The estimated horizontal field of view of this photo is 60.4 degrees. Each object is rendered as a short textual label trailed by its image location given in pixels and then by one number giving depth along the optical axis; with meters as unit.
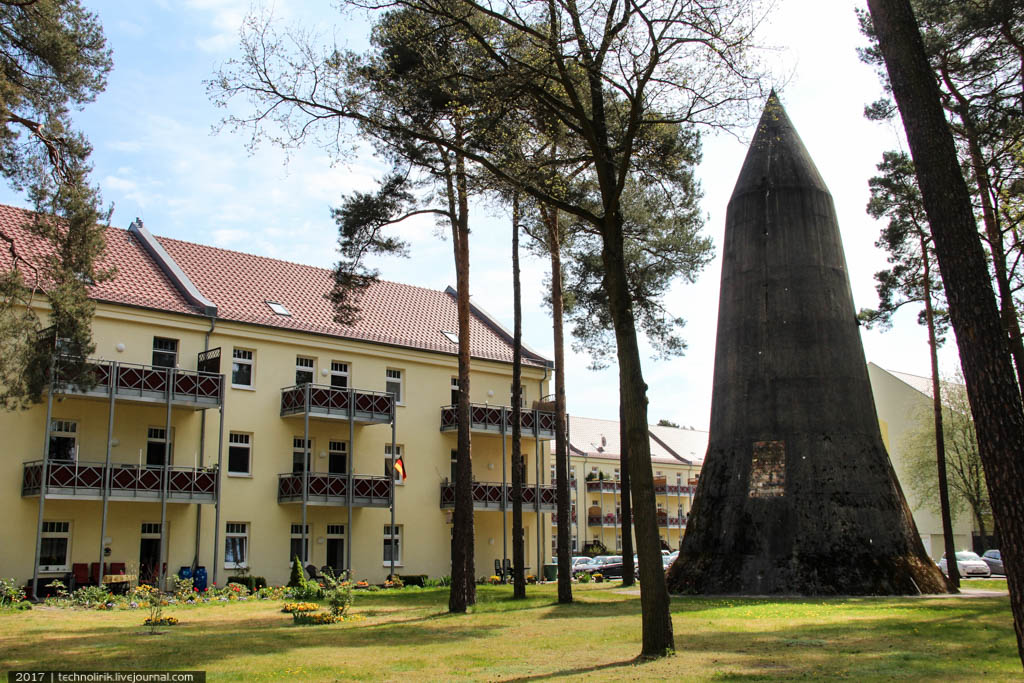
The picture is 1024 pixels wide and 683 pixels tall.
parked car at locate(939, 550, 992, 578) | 35.59
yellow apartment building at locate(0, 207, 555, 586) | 23.20
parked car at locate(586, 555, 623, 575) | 36.52
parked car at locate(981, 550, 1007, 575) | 38.07
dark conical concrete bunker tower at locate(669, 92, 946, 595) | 18.61
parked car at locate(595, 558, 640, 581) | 36.49
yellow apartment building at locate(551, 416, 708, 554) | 53.47
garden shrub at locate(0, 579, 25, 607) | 19.19
